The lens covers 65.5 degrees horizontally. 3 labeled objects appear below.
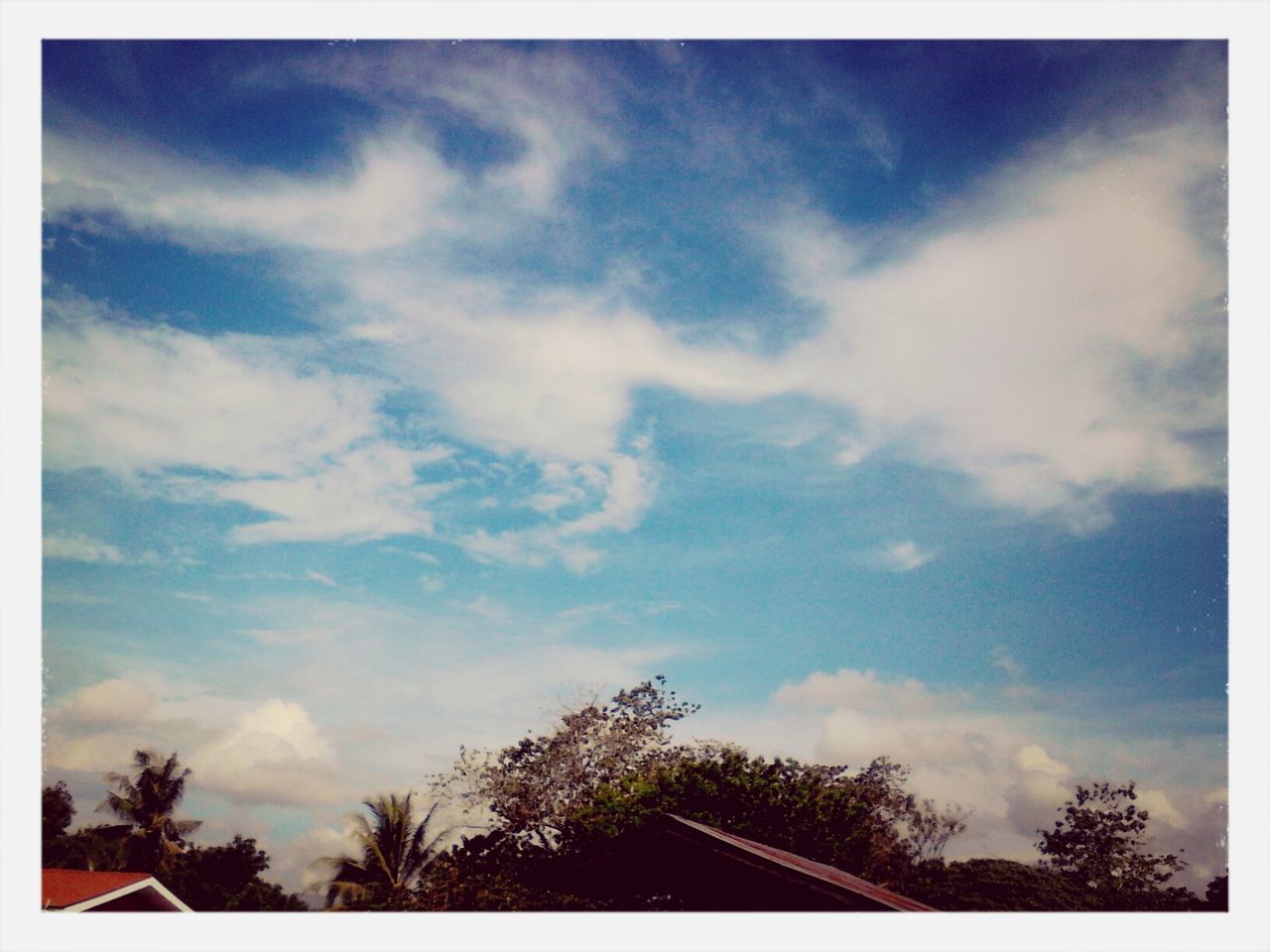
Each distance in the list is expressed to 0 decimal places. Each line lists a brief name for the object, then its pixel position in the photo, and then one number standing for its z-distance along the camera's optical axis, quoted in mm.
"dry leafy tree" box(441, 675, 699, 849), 21406
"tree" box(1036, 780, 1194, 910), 20641
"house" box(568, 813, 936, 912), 8070
